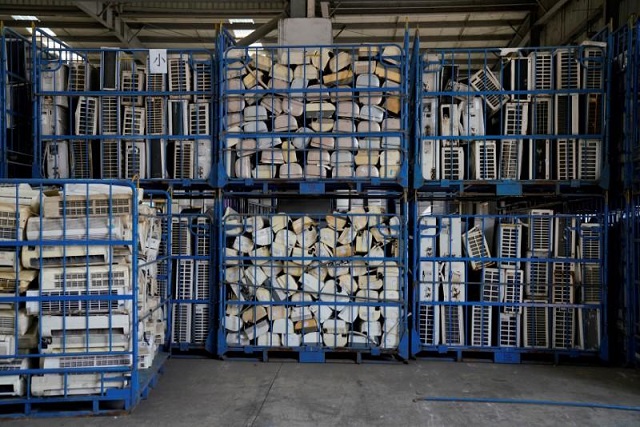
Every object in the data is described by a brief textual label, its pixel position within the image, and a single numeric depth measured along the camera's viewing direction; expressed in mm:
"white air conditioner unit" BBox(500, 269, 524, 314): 6820
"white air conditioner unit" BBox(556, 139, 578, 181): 6781
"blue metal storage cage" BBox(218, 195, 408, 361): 6699
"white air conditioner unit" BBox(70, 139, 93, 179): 7125
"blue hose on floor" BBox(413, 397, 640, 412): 5100
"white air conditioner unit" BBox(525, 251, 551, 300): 6816
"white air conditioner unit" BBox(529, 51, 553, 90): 6898
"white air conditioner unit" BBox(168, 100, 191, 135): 7070
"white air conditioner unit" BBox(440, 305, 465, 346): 6863
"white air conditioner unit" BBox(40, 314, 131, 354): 4727
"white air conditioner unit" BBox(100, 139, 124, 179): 7125
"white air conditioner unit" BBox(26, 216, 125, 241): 4711
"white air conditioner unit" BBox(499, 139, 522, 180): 6883
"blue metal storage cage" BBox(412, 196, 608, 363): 6750
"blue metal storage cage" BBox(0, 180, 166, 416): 4676
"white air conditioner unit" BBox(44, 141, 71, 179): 7094
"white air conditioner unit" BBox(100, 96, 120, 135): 7121
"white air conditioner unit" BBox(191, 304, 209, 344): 6992
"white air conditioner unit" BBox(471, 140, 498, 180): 6887
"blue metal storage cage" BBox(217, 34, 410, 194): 6766
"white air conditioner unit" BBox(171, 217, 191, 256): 7020
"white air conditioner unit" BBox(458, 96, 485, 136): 6930
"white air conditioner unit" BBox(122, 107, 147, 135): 7117
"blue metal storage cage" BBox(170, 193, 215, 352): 6977
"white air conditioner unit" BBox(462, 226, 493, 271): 6855
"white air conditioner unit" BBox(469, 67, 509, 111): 6956
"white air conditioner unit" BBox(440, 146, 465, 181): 6922
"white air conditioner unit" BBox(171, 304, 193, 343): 6992
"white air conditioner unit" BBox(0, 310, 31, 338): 4680
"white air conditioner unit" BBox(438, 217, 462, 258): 6863
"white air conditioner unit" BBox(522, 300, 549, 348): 6777
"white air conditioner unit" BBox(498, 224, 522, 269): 6852
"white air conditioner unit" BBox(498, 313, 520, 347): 6824
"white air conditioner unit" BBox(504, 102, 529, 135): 6898
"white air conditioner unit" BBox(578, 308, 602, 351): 6707
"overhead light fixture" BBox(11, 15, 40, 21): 13141
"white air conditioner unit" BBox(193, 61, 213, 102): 7125
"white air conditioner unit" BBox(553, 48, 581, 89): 6828
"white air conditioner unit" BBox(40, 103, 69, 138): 7125
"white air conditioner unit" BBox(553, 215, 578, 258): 6777
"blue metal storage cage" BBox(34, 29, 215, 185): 7062
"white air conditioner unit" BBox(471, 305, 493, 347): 6840
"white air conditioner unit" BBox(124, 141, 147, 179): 7090
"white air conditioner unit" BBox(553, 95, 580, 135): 6793
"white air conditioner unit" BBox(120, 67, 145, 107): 7148
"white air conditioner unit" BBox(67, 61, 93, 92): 7176
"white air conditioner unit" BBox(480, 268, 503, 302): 6828
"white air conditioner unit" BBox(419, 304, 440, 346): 6871
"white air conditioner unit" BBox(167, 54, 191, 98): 7102
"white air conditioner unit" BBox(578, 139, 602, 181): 6734
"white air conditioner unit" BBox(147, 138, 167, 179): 7082
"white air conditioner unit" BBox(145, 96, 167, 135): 7141
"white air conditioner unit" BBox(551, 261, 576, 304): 6770
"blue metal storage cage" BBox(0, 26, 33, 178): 7082
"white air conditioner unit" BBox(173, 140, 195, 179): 7059
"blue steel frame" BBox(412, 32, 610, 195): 6762
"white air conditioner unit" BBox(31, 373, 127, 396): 4707
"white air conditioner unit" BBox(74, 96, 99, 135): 7160
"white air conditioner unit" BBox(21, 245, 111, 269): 4691
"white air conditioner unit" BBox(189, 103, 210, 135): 7094
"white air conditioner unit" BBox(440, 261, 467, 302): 6836
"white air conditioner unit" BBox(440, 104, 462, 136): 6910
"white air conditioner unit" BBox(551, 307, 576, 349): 6754
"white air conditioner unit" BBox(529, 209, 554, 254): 6801
